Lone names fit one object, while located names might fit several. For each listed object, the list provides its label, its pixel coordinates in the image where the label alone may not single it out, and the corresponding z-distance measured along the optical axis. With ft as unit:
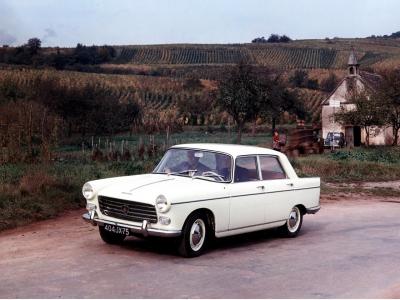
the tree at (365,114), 119.03
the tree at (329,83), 281.13
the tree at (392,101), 118.52
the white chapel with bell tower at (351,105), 154.96
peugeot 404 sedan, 29.07
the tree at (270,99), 122.66
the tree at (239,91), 118.73
